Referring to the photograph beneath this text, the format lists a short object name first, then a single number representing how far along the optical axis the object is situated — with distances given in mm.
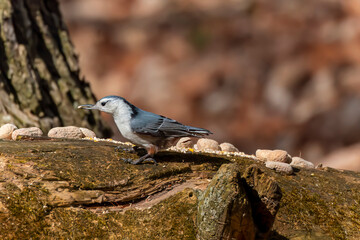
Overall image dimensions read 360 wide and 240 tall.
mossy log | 3924
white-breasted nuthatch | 4973
